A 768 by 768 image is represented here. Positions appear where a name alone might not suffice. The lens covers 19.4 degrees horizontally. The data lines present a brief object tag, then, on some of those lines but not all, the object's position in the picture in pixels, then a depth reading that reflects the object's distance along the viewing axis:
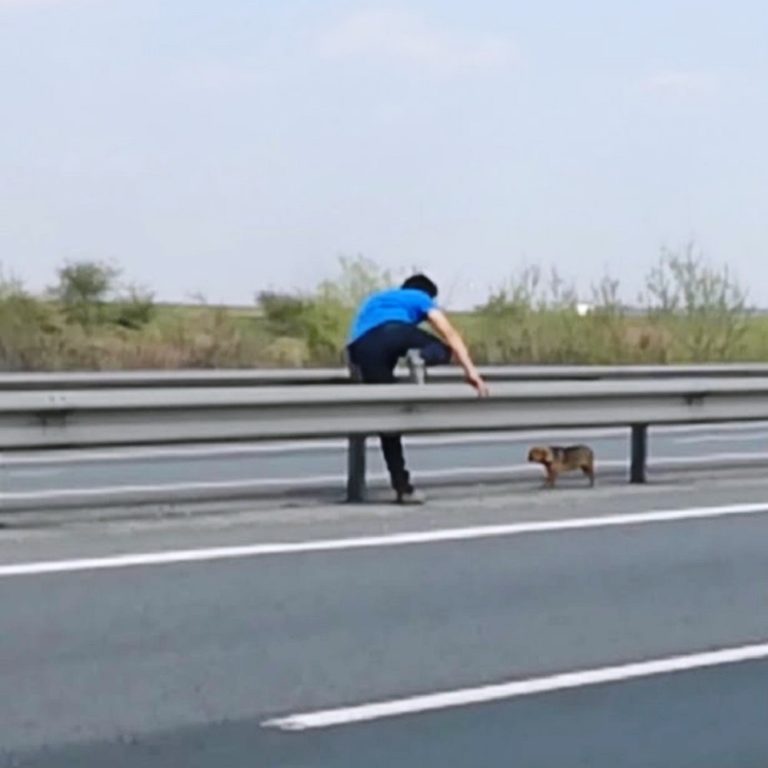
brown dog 16.58
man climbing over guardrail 15.58
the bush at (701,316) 37.84
